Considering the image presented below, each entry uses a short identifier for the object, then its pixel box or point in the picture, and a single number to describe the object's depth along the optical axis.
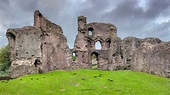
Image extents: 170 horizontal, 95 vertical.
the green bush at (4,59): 35.75
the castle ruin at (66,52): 17.74
